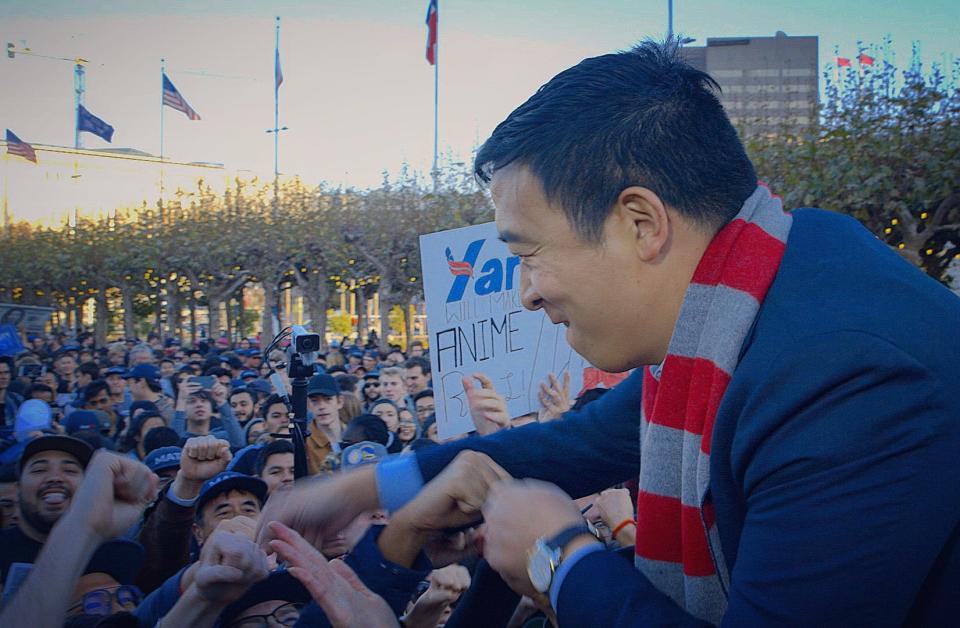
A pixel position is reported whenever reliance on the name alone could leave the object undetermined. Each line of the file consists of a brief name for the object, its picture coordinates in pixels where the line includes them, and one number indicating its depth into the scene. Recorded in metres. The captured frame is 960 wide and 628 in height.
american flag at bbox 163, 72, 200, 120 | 36.31
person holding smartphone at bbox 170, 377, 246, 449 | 8.37
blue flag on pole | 37.44
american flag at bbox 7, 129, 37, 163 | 33.47
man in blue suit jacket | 1.09
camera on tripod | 4.70
